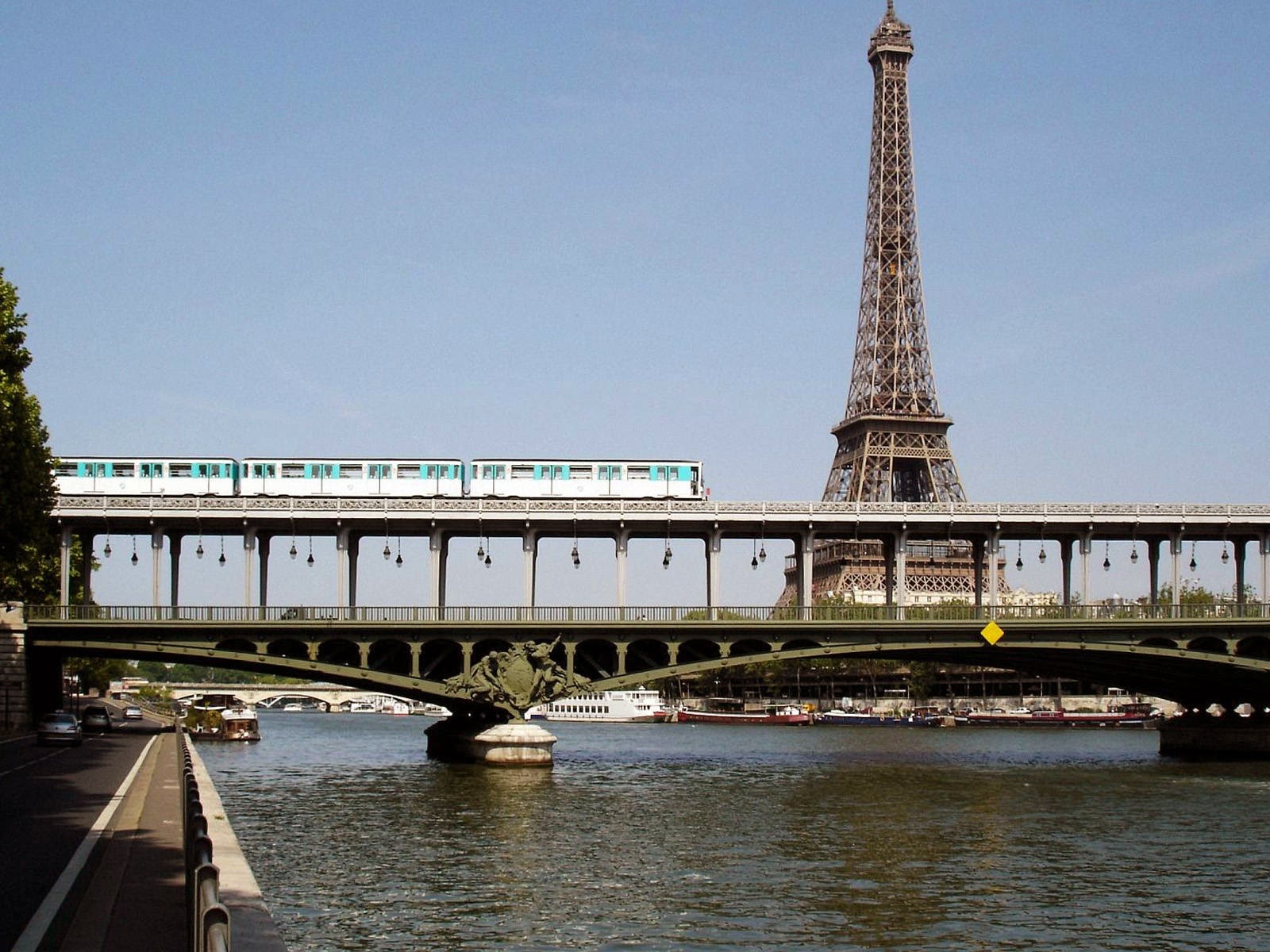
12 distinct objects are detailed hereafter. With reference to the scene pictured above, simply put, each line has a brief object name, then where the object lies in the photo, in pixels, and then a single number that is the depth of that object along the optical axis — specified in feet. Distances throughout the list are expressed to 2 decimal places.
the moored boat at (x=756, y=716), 556.92
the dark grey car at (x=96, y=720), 278.67
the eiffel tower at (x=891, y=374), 553.64
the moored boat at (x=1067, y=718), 528.63
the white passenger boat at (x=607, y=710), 596.70
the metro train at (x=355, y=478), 298.97
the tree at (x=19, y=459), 217.77
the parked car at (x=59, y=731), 227.61
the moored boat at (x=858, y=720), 545.85
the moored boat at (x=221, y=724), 366.63
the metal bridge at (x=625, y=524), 276.62
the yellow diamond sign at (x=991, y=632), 268.41
